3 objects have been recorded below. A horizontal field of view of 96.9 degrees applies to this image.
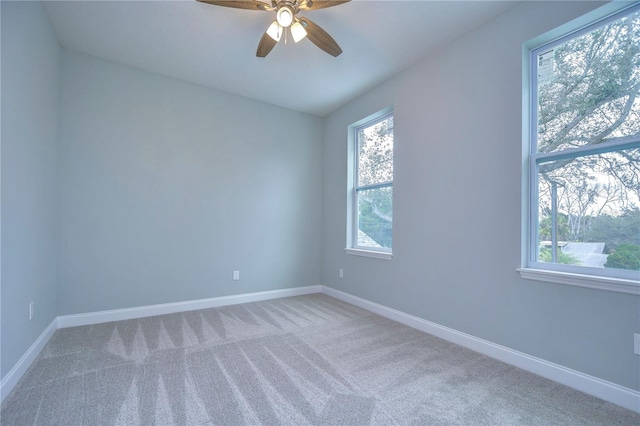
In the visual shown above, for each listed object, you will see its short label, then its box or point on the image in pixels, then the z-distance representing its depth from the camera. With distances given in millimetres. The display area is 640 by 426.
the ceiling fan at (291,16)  2008
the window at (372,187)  3594
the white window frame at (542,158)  1821
